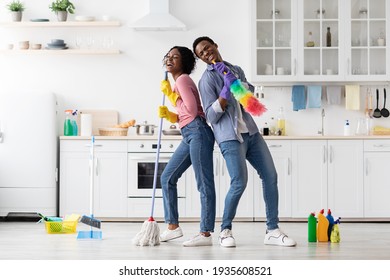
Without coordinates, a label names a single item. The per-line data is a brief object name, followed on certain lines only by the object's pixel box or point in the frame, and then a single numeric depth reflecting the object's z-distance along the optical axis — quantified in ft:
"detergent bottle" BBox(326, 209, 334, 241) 27.85
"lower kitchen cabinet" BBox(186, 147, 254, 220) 36.70
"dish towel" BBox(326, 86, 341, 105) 39.25
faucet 39.74
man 25.23
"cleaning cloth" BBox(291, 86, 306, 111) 39.36
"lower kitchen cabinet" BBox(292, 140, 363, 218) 36.74
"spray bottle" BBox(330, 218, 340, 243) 27.64
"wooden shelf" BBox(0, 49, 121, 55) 38.96
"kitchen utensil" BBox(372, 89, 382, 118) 39.45
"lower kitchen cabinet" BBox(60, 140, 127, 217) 36.97
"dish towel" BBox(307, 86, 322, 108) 39.22
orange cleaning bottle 27.72
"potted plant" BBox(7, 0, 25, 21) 39.26
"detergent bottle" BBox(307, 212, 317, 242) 27.68
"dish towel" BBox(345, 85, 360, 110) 38.90
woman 25.82
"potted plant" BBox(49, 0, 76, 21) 39.15
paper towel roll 38.46
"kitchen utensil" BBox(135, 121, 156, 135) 38.13
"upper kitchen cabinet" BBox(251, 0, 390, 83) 38.25
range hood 38.38
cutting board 39.66
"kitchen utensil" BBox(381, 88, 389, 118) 39.53
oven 36.97
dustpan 28.57
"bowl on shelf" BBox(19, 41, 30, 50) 39.11
